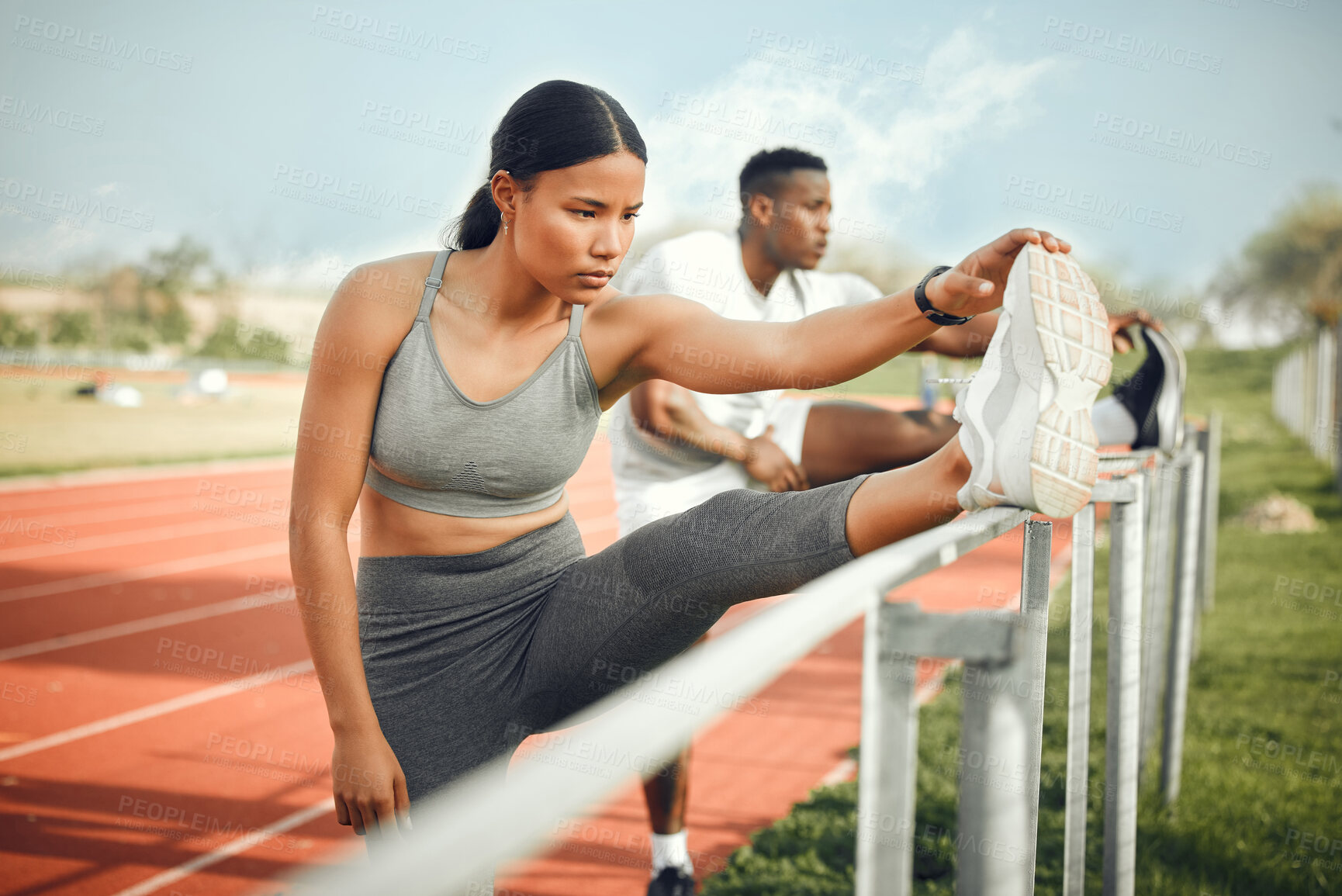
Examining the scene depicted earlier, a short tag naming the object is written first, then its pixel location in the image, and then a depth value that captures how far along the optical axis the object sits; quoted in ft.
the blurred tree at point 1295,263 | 131.64
